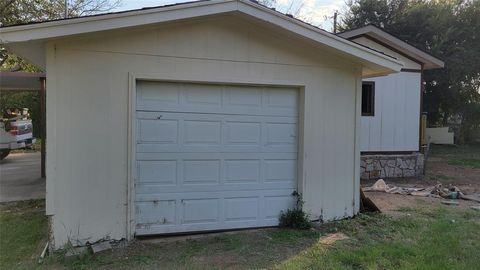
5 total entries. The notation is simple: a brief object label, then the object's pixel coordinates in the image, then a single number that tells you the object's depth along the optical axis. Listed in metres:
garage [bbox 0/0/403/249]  5.30
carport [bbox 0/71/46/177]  9.95
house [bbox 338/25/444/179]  12.20
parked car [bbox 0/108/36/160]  14.18
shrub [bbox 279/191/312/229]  6.33
